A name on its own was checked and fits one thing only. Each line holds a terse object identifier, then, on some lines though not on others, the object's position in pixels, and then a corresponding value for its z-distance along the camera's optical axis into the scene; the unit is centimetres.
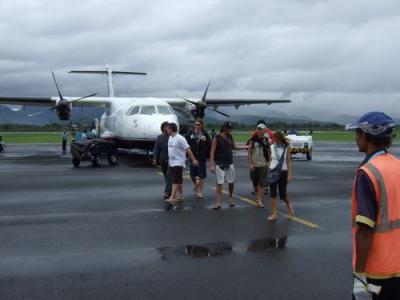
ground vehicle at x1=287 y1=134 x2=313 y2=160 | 2289
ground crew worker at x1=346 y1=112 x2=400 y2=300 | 282
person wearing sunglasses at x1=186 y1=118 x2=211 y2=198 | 1108
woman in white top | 871
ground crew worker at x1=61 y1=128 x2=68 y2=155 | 2986
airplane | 2053
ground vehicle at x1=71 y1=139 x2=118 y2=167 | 1941
